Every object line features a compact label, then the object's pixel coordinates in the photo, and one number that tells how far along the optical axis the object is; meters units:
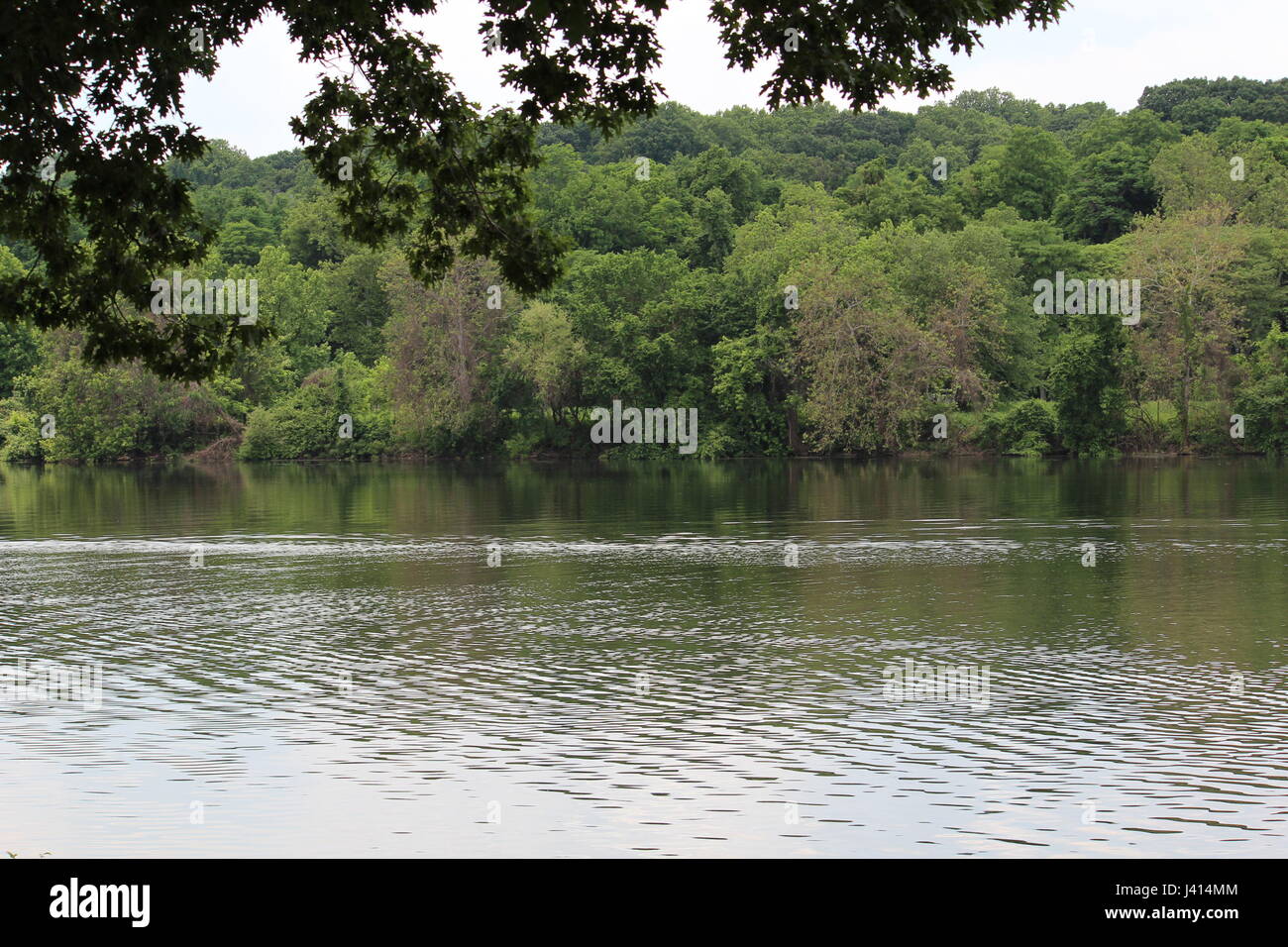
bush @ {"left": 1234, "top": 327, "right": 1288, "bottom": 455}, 75.75
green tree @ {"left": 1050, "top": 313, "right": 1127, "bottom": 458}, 78.88
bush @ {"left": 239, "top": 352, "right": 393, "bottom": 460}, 96.38
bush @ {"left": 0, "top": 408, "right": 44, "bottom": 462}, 99.00
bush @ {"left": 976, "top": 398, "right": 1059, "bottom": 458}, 81.81
